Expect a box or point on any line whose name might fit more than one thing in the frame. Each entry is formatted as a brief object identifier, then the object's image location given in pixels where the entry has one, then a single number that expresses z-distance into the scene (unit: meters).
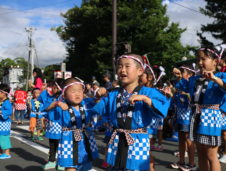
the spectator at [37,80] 9.05
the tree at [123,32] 23.36
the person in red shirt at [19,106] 14.11
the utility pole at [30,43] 37.56
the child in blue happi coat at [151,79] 4.46
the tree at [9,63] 72.36
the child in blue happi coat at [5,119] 6.16
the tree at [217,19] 20.50
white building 54.19
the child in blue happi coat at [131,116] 2.80
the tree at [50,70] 32.37
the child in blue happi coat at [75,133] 3.66
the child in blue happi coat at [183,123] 5.15
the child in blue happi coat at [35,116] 8.76
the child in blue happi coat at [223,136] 5.52
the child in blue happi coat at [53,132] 5.34
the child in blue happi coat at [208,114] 3.48
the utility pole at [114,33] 13.07
